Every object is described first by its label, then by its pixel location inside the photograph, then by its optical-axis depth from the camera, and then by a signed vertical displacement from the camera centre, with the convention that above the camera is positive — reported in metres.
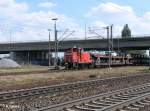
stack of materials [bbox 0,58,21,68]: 76.50 -0.46
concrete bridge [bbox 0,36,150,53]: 102.64 +4.89
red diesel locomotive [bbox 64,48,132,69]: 57.65 +0.36
